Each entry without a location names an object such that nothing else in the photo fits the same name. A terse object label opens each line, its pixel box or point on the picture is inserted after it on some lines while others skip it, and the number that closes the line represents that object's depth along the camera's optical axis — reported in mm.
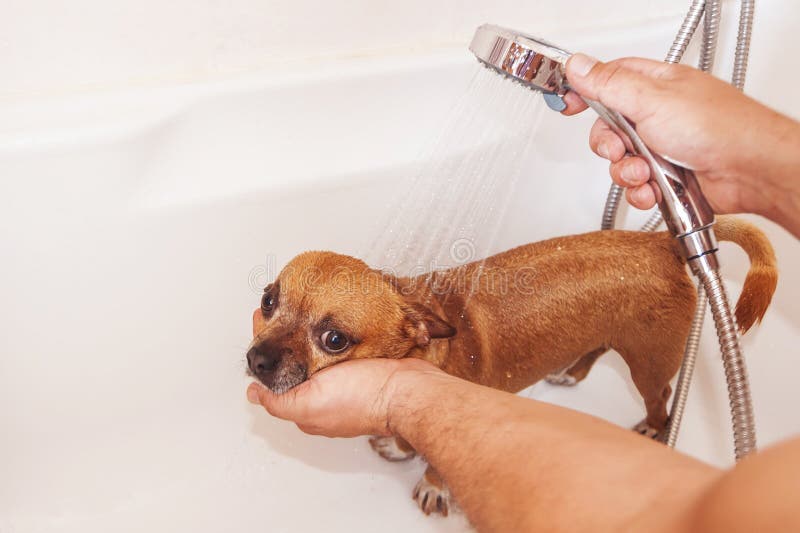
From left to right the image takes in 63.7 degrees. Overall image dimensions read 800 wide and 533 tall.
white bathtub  1554
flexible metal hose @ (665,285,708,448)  1495
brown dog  1280
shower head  1111
